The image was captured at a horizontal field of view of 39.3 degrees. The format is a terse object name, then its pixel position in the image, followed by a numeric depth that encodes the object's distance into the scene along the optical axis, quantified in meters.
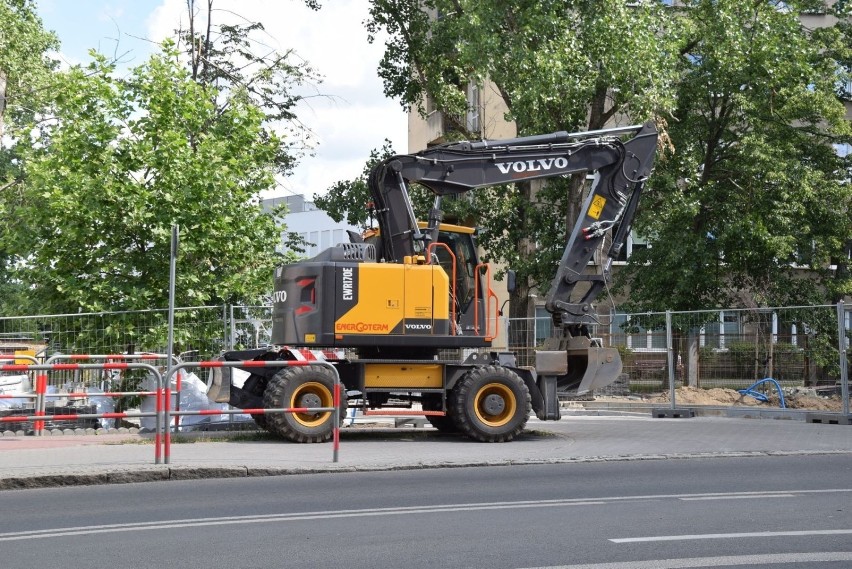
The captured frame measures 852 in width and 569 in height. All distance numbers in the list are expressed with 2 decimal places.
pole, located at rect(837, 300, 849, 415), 20.17
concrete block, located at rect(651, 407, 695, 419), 22.47
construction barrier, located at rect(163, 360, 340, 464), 12.77
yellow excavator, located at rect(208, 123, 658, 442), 16.11
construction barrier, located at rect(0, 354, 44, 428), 15.75
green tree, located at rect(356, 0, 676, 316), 25.97
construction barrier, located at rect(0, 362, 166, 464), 12.56
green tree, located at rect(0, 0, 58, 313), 29.42
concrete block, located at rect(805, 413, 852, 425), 20.05
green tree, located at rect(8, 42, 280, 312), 20.47
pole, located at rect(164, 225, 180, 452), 14.85
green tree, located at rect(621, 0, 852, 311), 28.75
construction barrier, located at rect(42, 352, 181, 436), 16.45
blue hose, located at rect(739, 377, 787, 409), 21.56
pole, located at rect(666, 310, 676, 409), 22.89
